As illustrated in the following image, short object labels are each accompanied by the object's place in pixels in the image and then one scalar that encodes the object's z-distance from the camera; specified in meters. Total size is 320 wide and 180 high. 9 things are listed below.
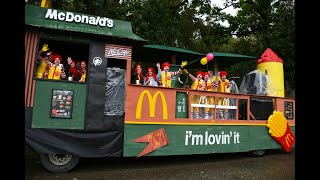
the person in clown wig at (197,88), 7.76
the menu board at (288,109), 9.42
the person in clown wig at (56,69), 6.77
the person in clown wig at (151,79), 8.16
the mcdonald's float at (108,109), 6.11
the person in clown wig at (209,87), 8.03
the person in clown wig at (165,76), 8.43
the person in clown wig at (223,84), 9.36
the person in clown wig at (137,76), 8.04
